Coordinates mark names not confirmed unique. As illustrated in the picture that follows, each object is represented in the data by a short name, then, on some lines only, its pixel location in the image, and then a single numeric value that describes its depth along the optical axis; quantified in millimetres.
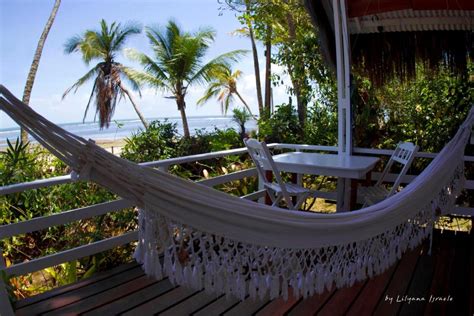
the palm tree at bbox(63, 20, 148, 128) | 13430
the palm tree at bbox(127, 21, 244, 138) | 11094
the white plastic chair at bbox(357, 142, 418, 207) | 2592
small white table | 2697
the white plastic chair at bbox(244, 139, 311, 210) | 2555
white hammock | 1079
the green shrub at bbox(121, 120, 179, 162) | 6895
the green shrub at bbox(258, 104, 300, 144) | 5742
